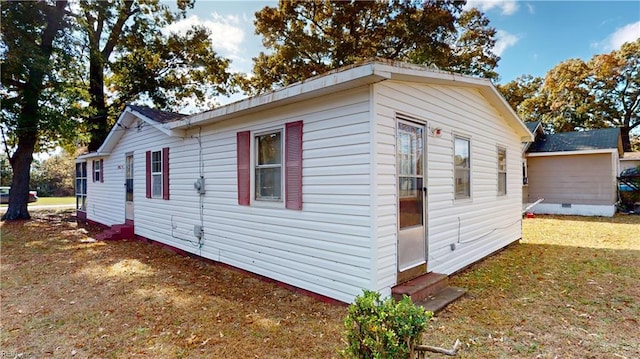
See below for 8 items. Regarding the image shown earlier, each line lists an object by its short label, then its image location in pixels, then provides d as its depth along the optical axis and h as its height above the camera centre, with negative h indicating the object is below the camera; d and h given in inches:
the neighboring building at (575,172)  492.1 +8.2
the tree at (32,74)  391.5 +140.1
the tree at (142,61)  553.0 +234.0
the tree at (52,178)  1210.6 +11.7
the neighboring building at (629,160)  633.2 +34.1
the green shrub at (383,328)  80.1 -38.9
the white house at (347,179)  151.0 +0.1
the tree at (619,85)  781.3 +239.3
